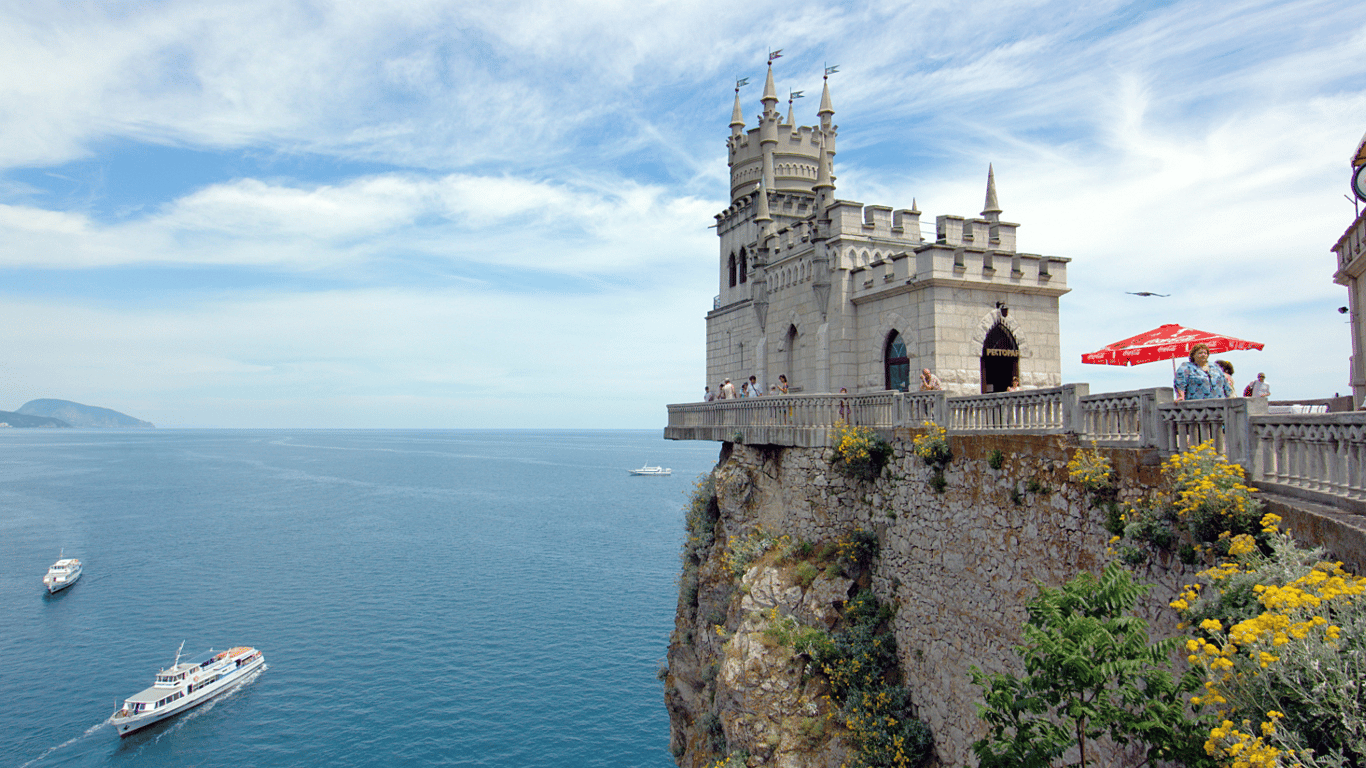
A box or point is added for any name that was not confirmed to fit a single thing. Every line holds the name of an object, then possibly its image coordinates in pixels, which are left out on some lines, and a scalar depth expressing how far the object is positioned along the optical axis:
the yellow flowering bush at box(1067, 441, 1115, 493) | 10.59
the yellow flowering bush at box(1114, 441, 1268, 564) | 8.10
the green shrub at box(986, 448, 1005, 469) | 13.36
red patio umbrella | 14.18
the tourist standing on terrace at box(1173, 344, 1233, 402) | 10.33
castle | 19.33
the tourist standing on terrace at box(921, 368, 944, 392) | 17.59
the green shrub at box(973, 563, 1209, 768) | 6.87
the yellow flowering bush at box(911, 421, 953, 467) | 15.27
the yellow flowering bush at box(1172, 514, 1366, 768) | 5.42
